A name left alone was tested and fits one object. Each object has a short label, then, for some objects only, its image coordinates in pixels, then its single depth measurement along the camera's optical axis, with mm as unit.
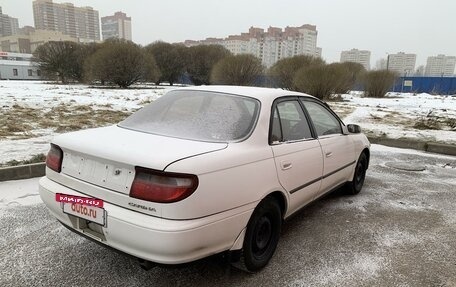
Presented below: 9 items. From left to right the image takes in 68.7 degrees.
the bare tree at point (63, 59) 37781
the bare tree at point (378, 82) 25206
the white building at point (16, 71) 57181
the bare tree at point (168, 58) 43719
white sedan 2096
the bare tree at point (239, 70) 28875
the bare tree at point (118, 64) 29531
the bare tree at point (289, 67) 24734
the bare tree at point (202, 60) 45625
